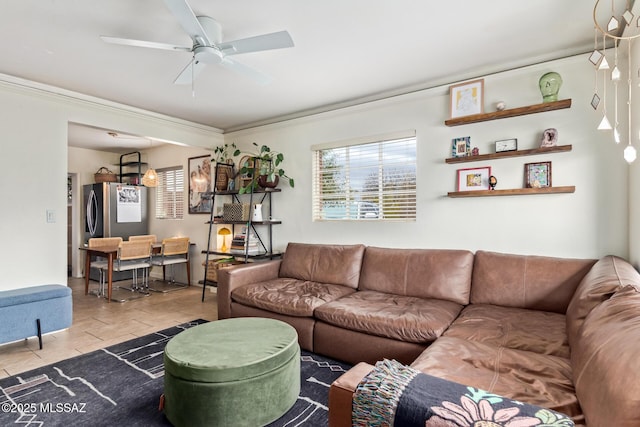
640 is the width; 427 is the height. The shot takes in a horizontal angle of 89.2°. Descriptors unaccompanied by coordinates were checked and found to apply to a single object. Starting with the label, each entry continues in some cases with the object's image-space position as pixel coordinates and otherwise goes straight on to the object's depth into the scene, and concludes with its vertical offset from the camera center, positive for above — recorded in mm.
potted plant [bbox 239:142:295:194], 4094 +534
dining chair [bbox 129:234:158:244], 5488 -437
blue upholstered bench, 2686 -858
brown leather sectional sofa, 1097 -702
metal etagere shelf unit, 4129 -183
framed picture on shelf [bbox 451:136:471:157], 2959 +598
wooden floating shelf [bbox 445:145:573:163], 2533 +482
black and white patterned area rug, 1841 -1168
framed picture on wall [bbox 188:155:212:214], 5285 +461
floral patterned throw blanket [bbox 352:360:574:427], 846 -554
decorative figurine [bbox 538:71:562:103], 2498 +979
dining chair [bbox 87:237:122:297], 4772 -517
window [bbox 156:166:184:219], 5793 +353
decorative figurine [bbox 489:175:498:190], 2805 +254
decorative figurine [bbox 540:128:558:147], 2568 +586
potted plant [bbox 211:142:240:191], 4637 +640
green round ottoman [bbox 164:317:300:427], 1627 -875
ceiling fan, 1870 +1077
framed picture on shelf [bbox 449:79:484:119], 2891 +1031
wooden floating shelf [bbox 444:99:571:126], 2519 +824
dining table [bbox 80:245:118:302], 4429 -598
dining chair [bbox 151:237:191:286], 4957 -644
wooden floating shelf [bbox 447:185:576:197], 2523 +164
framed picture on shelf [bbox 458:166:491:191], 2877 +298
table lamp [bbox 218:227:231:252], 4727 -302
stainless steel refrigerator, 5758 +50
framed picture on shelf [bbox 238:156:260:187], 4223 +595
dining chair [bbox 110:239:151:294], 4605 -647
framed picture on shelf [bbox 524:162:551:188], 2613 +299
